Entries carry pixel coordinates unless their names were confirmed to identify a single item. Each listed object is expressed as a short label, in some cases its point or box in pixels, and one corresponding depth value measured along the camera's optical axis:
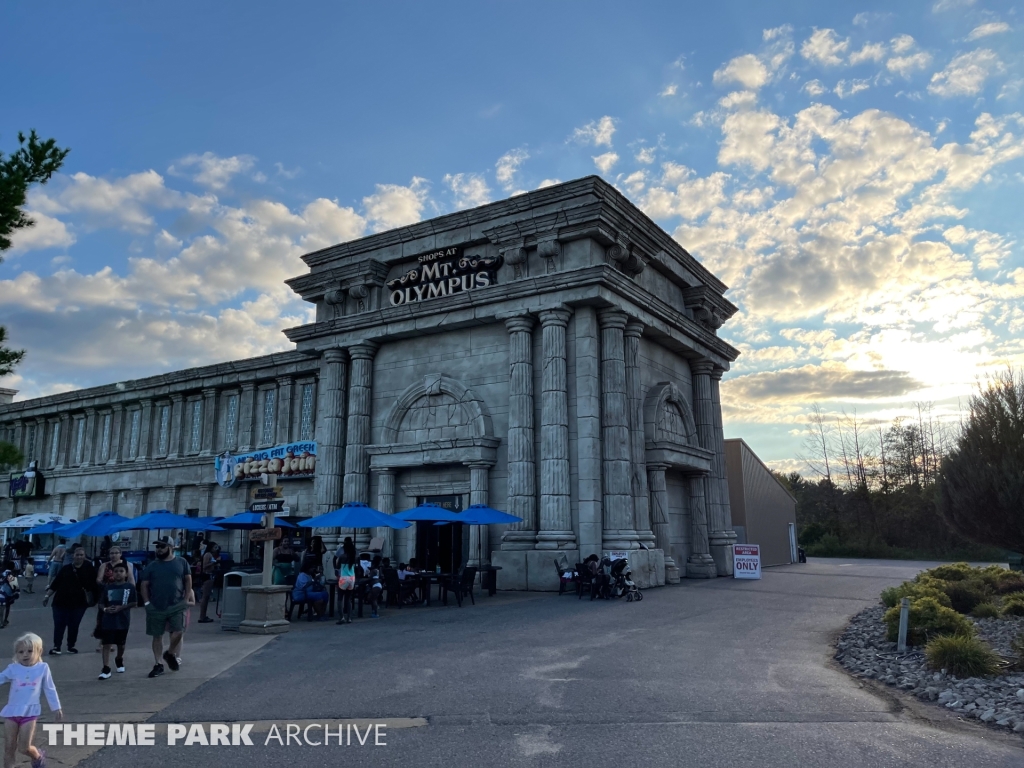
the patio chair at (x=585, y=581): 19.91
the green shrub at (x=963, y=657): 9.86
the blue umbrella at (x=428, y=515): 20.52
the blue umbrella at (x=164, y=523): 23.41
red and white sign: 27.28
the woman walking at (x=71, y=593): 11.91
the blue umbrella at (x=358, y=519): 19.42
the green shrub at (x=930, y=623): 11.94
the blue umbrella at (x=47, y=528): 29.17
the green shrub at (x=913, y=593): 14.95
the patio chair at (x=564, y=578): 20.38
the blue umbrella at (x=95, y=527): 23.70
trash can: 15.30
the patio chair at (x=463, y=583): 19.08
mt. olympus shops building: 22.88
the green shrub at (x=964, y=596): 16.92
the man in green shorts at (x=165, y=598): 10.34
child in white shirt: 6.09
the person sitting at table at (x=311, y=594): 16.80
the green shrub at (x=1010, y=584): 19.56
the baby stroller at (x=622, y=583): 19.67
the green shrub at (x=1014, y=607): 15.48
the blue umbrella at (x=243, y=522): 25.80
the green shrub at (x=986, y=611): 15.74
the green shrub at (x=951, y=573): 20.50
